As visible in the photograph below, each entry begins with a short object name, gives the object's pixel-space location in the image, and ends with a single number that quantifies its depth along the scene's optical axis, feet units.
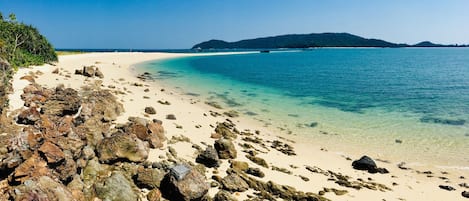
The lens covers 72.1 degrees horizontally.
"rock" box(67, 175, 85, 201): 26.37
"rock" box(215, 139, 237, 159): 44.16
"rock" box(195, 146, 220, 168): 39.91
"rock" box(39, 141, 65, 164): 27.02
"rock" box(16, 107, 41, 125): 40.91
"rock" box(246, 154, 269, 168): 44.83
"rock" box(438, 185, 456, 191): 44.66
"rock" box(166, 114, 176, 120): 62.64
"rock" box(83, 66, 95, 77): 115.65
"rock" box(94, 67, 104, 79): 120.31
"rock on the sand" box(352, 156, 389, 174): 49.80
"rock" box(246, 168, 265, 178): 40.00
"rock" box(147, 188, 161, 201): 29.91
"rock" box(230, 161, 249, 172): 40.65
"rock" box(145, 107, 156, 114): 64.32
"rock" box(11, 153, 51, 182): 25.33
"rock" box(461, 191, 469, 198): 42.34
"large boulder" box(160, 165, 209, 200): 29.81
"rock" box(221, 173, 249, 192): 34.70
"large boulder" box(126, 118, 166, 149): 41.63
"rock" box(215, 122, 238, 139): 57.93
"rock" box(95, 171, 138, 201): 28.02
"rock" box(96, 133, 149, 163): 33.78
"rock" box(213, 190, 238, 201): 31.35
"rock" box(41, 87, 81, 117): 46.06
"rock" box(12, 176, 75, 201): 22.50
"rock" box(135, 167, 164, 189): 31.60
